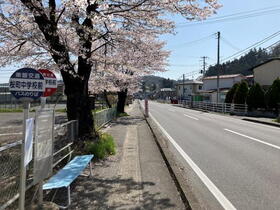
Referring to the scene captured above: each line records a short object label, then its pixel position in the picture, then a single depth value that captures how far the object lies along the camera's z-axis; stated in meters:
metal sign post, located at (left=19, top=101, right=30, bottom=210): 2.67
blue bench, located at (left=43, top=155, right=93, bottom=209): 3.41
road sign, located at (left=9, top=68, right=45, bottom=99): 2.78
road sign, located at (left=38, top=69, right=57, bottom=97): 4.05
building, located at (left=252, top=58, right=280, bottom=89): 25.93
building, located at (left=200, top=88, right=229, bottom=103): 35.65
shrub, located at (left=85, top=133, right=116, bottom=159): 5.90
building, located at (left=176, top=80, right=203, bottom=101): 66.54
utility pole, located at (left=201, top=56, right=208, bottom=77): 56.05
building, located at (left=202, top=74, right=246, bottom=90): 45.92
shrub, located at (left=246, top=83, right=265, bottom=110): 21.52
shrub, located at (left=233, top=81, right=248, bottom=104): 23.72
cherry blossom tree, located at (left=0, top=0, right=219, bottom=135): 5.88
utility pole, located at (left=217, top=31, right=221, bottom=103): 27.14
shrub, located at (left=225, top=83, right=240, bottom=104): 26.60
